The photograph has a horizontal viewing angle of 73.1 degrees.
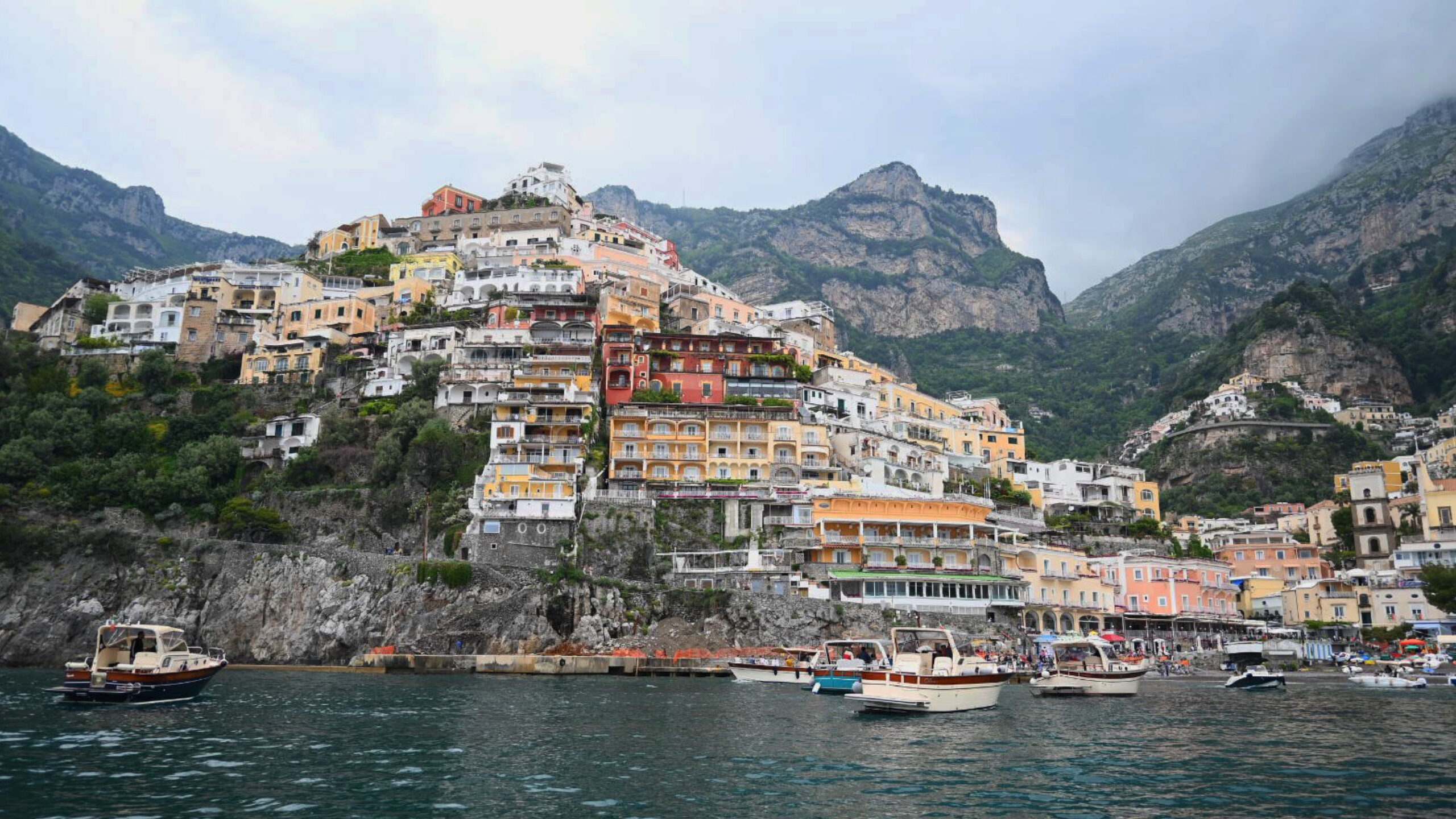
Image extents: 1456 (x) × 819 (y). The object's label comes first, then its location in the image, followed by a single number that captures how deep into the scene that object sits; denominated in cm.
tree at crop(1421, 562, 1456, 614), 6706
